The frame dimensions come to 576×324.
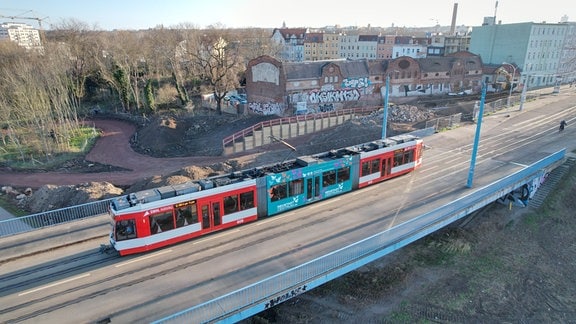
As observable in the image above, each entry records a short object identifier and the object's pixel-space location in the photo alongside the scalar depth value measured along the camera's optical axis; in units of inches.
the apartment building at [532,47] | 2908.5
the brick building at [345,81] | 2257.6
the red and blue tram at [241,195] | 700.7
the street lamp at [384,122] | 1245.7
